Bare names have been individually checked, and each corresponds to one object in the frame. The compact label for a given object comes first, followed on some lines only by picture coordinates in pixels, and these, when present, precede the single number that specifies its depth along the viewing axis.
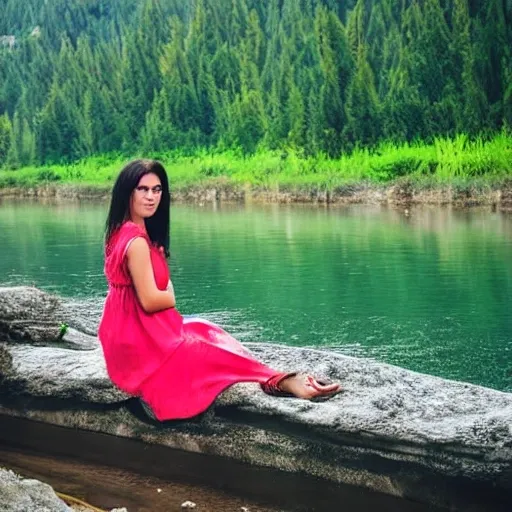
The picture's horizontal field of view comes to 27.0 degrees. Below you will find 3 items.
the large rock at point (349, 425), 3.70
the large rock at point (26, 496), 3.07
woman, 4.12
